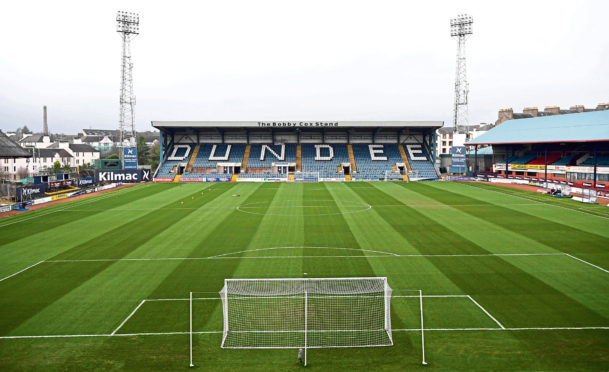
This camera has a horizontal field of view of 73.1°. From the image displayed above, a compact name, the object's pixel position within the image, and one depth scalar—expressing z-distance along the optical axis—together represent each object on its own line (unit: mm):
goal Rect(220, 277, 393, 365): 12172
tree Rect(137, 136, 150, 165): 109750
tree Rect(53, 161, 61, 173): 83275
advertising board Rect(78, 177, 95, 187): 54047
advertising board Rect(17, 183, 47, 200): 40434
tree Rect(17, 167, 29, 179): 80612
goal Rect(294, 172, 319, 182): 63975
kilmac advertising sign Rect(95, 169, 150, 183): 58531
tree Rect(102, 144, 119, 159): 109925
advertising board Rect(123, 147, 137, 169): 61812
